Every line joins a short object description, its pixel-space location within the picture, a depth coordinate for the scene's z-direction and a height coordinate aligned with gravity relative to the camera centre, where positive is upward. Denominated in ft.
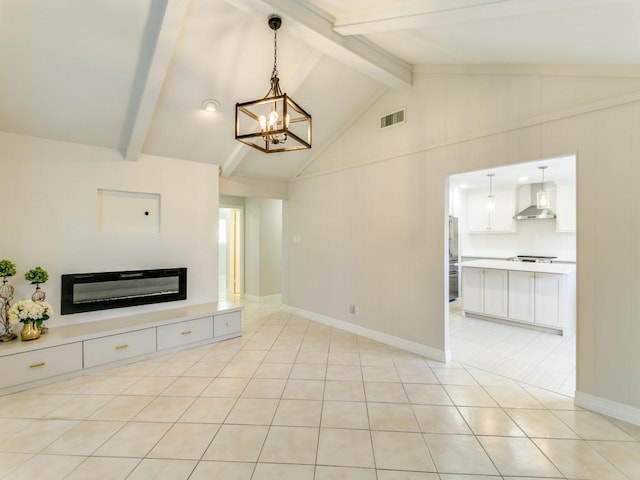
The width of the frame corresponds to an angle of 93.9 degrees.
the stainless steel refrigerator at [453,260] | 21.38 -1.74
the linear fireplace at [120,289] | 11.33 -2.17
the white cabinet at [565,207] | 20.03 +1.96
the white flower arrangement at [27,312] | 9.51 -2.42
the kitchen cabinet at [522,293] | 14.30 -3.00
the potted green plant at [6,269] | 9.57 -1.03
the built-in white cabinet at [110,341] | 9.25 -3.82
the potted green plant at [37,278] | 10.05 -1.39
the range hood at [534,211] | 20.25 +1.72
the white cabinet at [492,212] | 22.97 +1.93
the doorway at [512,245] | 11.16 -0.71
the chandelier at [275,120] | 6.53 +2.73
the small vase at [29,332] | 9.70 -3.10
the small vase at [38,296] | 10.30 -2.04
